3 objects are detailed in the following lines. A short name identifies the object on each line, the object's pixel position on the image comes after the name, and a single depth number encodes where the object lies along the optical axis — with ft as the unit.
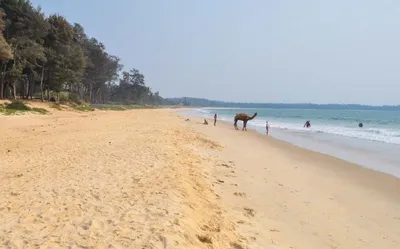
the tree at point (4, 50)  100.66
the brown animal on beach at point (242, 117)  108.10
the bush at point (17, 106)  103.35
